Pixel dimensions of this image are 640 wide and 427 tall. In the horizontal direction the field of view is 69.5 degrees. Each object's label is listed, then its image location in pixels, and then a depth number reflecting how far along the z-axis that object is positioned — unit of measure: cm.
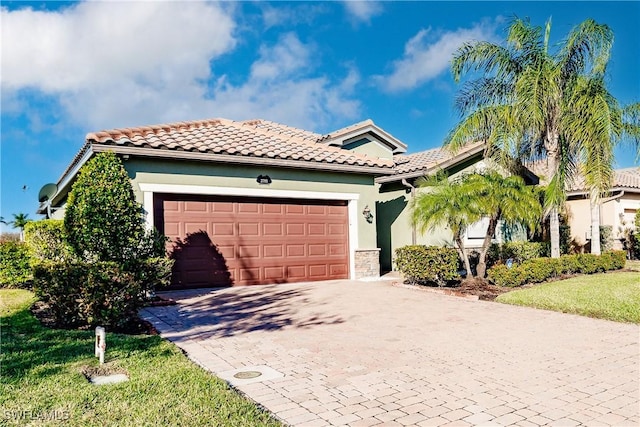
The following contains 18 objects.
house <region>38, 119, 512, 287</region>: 1118
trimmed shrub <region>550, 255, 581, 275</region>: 1304
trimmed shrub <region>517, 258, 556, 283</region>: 1201
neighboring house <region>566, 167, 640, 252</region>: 2059
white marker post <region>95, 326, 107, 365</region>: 514
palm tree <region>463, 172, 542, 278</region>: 1144
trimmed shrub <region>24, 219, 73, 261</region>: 834
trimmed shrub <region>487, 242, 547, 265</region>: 1617
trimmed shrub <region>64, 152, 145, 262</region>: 789
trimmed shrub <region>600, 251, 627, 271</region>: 1476
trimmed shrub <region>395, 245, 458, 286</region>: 1195
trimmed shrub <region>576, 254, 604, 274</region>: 1398
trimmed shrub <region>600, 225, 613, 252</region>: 1988
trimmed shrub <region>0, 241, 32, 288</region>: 1371
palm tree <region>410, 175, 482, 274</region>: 1135
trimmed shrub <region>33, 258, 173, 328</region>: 709
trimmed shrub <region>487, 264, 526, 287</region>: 1165
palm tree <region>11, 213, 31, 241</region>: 2814
